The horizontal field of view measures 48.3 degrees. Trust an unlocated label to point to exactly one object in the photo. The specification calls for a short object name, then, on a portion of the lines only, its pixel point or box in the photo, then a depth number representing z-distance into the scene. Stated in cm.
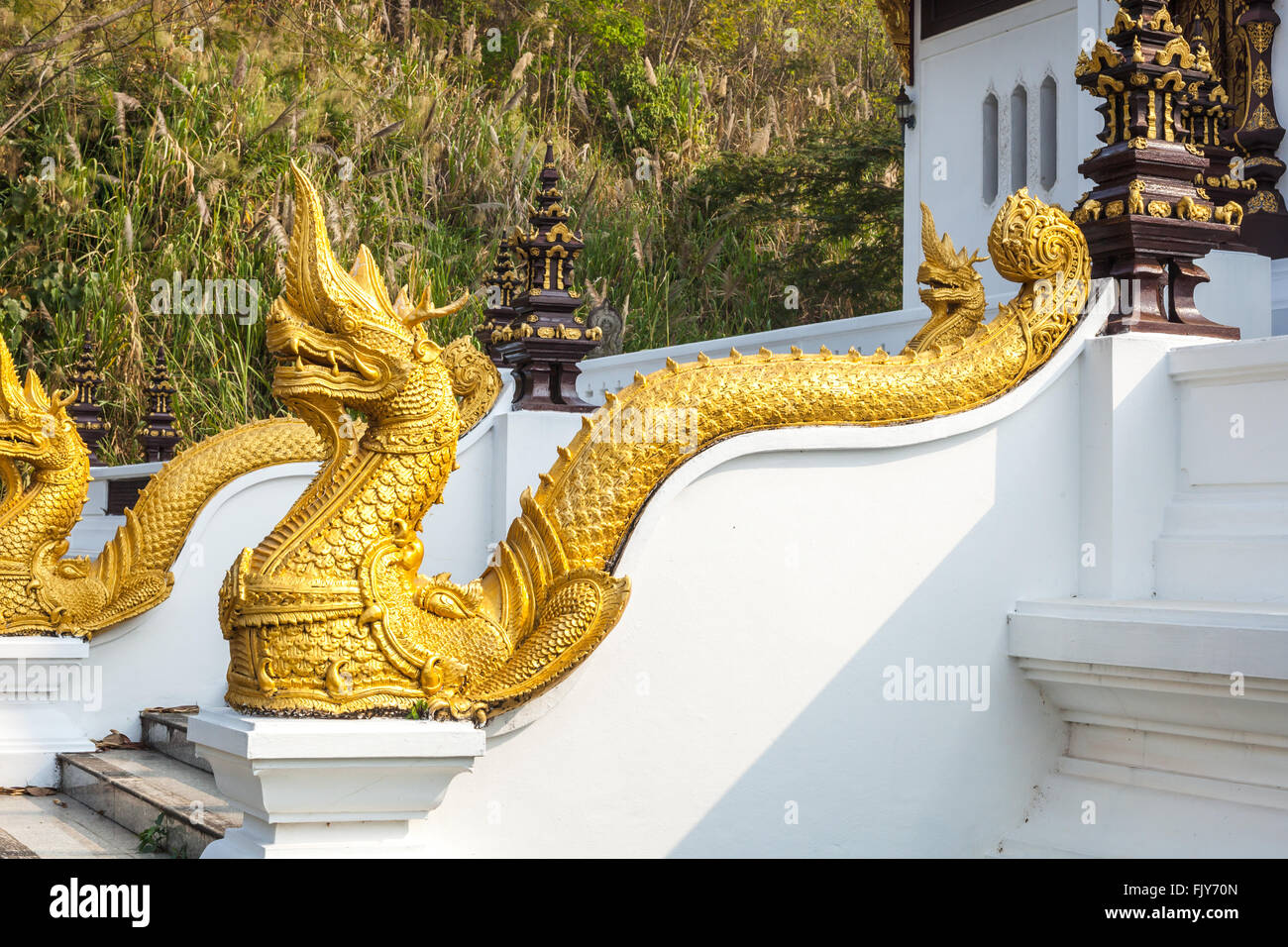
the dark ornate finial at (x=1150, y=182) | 381
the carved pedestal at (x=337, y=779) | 283
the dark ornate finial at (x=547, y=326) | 613
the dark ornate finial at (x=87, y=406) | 981
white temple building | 313
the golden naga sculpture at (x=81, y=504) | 586
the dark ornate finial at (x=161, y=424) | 901
